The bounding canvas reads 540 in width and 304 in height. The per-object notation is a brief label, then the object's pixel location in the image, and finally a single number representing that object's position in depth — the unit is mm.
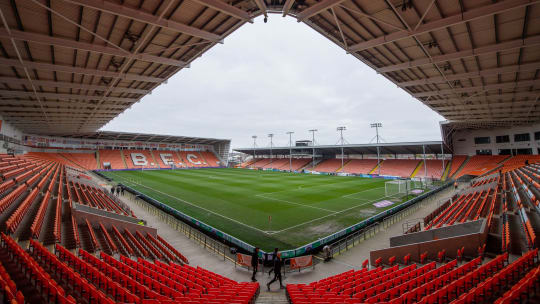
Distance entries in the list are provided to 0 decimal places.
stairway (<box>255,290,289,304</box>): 6615
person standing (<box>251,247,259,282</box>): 8383
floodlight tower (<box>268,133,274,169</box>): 67919
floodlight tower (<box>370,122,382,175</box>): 46769
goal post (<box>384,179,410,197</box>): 25766
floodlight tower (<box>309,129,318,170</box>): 58238
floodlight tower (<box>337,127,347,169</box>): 53238
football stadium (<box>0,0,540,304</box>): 5910
